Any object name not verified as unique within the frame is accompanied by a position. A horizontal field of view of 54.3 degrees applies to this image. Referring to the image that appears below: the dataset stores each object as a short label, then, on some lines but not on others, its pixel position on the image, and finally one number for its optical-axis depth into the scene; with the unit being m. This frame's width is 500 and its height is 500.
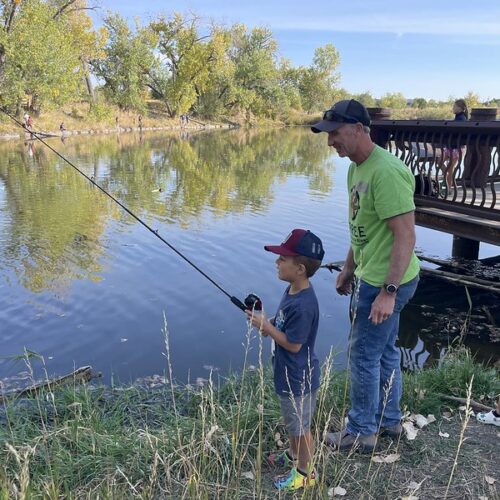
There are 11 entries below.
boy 2.39
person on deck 6.55
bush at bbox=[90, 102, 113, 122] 39.19
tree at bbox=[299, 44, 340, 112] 76.62
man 2.58
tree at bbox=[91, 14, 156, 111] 45.91
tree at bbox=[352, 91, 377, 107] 88.33
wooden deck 5.99
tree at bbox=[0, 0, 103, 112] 29.84
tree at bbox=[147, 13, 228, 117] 51.25
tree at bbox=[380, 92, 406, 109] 84.81
